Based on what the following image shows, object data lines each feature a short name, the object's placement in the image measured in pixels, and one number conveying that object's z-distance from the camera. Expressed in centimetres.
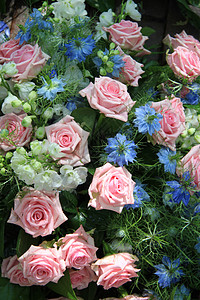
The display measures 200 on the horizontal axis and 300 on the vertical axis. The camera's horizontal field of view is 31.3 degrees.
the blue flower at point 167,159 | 93
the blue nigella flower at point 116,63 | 96
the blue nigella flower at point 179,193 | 92
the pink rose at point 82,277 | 98
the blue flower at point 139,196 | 94
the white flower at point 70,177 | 87
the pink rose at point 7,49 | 103
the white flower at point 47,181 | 82
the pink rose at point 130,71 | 103
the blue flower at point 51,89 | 89
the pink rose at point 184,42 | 112
